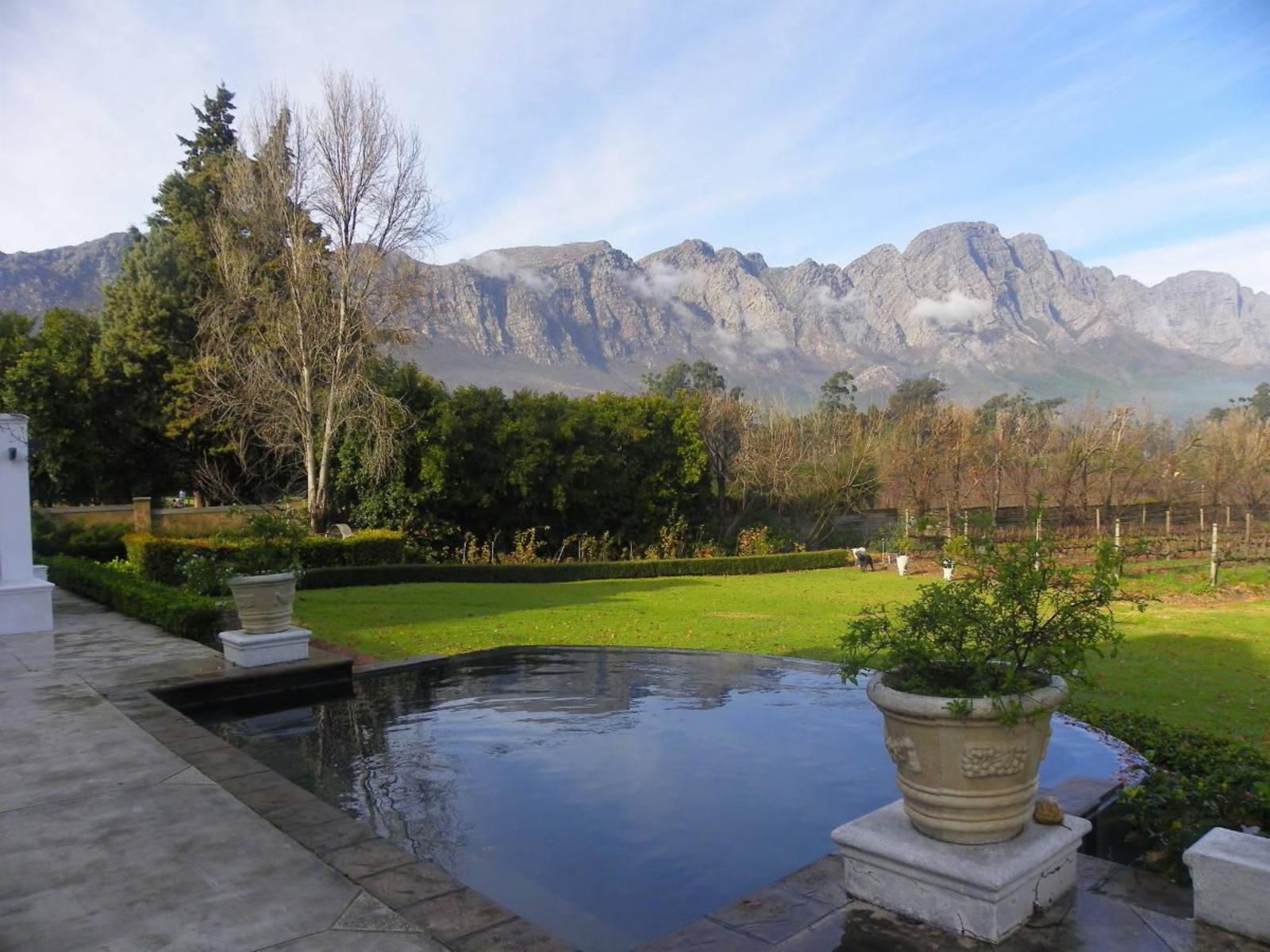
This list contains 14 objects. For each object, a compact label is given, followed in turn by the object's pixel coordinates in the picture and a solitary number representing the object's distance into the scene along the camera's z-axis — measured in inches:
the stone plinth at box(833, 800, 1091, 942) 110.8
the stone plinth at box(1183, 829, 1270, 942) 106.7
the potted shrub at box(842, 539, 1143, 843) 112.7
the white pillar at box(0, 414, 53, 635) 409.1
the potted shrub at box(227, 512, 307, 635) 319.0
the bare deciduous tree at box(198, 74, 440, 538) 857.5
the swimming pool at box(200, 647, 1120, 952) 154.1
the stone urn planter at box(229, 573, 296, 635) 318.3
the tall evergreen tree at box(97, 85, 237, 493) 979.9
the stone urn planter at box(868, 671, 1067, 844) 112.0
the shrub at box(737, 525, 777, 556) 1006.4
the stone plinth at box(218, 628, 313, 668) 312.3
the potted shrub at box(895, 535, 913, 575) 818.2
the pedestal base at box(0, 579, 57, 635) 414.0
